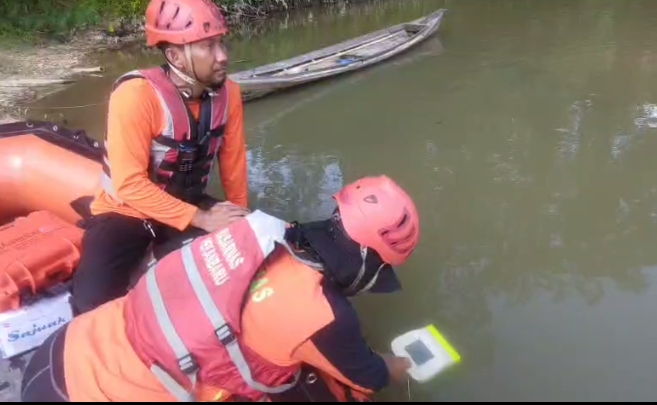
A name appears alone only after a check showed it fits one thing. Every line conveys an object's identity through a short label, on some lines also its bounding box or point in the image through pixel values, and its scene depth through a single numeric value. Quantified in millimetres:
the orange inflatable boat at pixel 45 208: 2762
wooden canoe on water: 7065
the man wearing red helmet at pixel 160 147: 2758
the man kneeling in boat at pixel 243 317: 1965
